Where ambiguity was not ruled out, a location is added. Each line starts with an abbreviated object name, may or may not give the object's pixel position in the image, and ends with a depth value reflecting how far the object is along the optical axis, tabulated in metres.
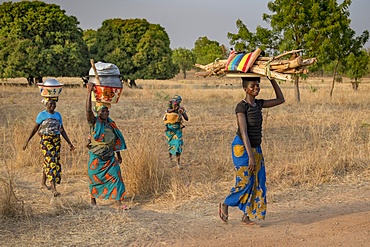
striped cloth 4.70
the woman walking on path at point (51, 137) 6.93
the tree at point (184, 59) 66.38
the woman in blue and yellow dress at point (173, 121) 8.88
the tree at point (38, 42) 29.83
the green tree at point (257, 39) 20.69
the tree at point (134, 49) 34.50
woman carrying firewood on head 4.81
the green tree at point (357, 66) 26.15
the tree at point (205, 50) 63.64
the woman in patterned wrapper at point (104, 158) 6.04
